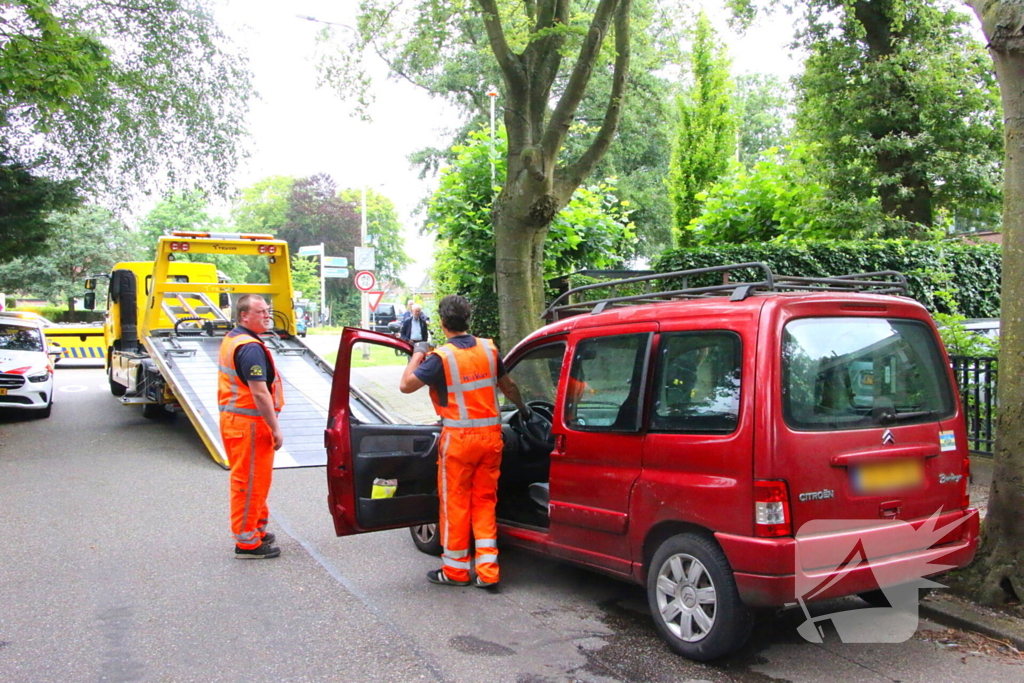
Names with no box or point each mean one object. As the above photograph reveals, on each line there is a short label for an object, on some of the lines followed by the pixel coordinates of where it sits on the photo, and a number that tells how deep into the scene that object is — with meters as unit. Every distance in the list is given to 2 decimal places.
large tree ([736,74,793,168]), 56.50
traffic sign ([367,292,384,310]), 23.22
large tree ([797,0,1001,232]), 15.73
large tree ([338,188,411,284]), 58.16
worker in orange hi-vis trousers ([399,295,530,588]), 5.25
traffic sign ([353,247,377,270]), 22.27
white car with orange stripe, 13.21
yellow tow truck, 10.61
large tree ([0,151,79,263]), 14.23
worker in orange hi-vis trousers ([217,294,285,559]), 6.04
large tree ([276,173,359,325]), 64.12
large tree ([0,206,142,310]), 43.00
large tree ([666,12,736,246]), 22.75
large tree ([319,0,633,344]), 10.91
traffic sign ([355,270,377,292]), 21.28
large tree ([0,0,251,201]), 15.06
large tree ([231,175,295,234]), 66.25
